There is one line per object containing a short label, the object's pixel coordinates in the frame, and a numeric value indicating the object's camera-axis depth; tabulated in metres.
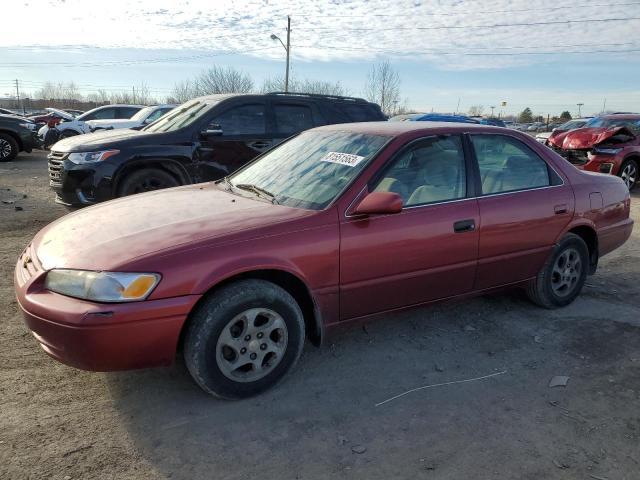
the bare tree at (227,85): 49.25
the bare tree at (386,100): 45.97
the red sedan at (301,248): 2.67
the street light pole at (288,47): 35.94
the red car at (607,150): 10.81
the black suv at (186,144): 6.25
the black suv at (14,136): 14.24
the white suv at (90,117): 17.39
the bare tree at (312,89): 41.29
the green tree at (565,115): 73.70
